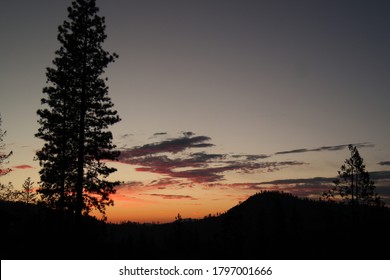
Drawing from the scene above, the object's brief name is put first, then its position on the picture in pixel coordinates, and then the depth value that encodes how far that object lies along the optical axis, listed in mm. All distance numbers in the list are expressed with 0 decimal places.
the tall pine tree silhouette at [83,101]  22359
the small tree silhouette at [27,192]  67625
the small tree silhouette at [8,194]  50044
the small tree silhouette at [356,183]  45438
